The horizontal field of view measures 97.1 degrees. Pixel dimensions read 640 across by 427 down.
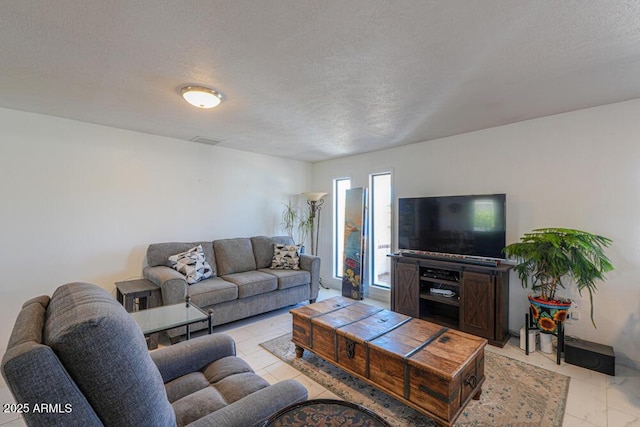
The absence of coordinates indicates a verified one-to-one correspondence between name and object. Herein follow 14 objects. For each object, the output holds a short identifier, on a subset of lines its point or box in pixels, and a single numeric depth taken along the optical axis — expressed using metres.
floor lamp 5.31
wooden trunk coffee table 1.75
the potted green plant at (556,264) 2.49
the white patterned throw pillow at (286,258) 4.24
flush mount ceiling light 2.30
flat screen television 3.09
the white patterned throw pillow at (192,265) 3.38
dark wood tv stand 2.93
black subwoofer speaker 2.41
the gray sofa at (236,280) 3.06
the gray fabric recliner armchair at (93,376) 0.73
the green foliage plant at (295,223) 5.23
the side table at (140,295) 2.88
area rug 1.90
